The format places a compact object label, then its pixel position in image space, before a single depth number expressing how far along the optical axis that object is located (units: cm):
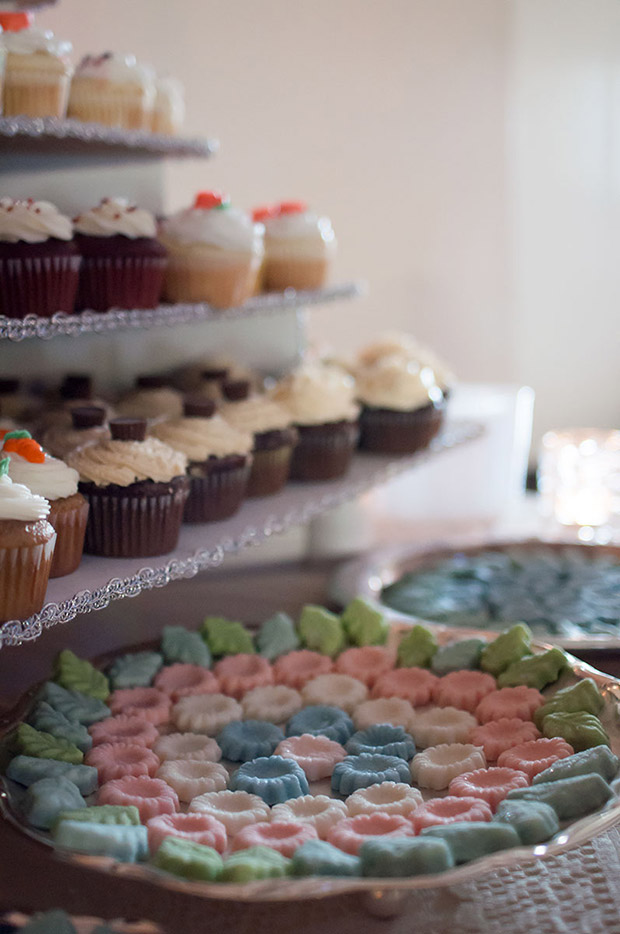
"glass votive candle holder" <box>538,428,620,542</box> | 149
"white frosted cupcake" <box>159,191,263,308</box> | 119
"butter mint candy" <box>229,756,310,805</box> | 98
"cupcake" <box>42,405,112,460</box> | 110
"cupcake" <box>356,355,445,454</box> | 135
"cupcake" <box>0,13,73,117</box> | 110
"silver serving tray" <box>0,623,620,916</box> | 87
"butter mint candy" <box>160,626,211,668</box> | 114
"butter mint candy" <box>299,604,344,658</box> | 117
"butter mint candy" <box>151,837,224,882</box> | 90
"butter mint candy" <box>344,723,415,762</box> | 103
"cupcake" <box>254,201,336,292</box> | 131
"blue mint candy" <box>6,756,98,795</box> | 98
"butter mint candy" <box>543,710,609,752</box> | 101
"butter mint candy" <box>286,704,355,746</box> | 105
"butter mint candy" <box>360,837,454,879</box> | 89
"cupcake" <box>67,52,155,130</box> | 117
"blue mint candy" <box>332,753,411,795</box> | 99
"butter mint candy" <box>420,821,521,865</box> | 91
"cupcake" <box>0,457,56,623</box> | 96
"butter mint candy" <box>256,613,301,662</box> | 116
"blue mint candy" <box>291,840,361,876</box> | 90
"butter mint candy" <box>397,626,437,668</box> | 114
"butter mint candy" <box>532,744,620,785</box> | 97
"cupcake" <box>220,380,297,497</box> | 122
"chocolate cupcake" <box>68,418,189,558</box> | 107
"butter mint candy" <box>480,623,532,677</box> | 112
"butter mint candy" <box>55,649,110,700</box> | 108
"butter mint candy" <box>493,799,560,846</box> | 92
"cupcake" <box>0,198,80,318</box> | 105
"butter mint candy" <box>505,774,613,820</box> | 94
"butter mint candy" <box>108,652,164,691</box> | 111
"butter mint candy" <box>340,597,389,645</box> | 118
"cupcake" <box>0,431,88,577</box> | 101
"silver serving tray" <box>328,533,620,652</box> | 129
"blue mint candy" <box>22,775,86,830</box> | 94
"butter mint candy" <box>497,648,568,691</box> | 109
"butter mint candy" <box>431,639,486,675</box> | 113
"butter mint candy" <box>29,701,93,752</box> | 102
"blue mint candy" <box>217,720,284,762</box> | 103
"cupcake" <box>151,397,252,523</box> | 115
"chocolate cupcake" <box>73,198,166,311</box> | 112
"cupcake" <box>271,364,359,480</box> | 128
